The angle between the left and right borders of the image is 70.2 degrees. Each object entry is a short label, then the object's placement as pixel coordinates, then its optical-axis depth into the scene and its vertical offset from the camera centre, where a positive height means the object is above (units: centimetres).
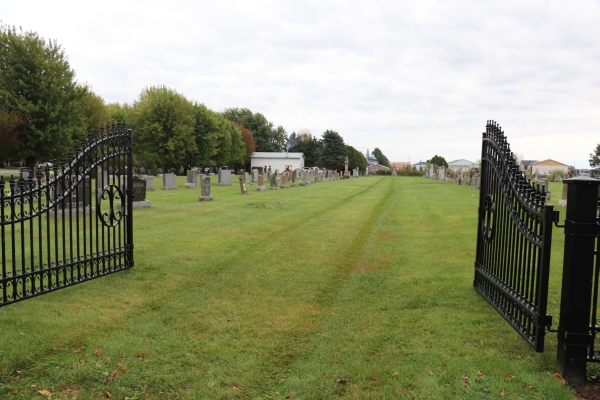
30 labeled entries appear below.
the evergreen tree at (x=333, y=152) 7269 +359
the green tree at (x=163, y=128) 4303 +409
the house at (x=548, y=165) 8354 +305
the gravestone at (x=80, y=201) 1405 -117
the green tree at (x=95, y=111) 4175 +568
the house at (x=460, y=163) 12309 +404
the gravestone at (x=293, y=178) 3229 -50
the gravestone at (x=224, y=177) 3206 -51
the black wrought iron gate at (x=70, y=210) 530 -60
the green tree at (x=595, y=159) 4972 +258
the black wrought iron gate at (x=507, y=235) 417 -67
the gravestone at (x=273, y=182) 2795 -69
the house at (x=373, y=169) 9016 +120
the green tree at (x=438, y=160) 9825 +367
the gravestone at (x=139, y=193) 1609 -96
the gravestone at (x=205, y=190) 2000 -96
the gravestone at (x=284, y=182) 2996 -71
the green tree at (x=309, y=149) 9050 +503
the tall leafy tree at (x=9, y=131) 2722 +220
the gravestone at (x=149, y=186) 2573 -108
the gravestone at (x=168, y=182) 2725 -85
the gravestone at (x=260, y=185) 2659 -87
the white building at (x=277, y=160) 8412 +235
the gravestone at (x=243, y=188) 2405 -97
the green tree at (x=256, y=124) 9131 +1028
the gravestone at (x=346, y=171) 6593 +40
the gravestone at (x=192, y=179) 2950 -68
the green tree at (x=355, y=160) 7956 +274
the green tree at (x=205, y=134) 5022 +422
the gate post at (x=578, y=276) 375 -85
